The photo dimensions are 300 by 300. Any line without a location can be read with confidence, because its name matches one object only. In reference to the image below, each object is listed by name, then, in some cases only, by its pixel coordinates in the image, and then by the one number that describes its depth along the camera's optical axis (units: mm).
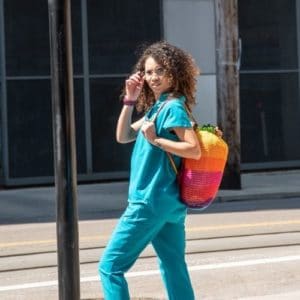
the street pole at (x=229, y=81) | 30834
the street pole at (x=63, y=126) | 8846
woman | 8825
